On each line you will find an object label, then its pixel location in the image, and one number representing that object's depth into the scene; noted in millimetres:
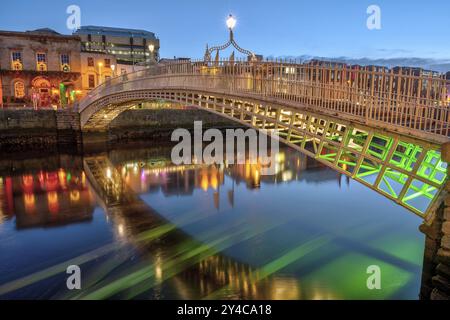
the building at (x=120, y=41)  65875
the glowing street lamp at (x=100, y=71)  37881
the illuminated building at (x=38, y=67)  33344
